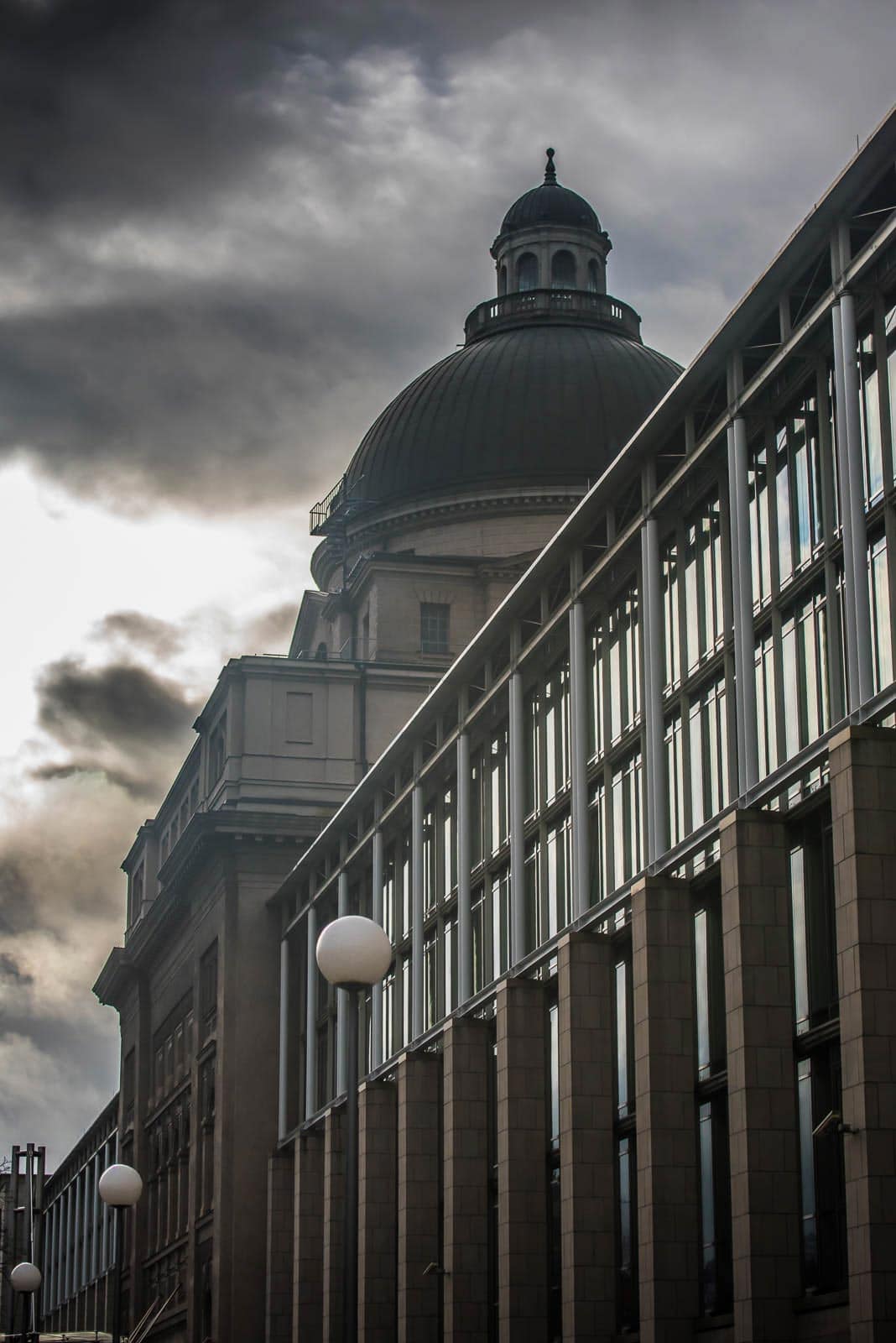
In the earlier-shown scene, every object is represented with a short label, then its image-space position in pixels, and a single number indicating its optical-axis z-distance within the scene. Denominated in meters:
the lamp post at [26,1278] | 56.03
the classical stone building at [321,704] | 74.56
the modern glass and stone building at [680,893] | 33.62
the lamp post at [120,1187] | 40.03
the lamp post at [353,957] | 26.69
